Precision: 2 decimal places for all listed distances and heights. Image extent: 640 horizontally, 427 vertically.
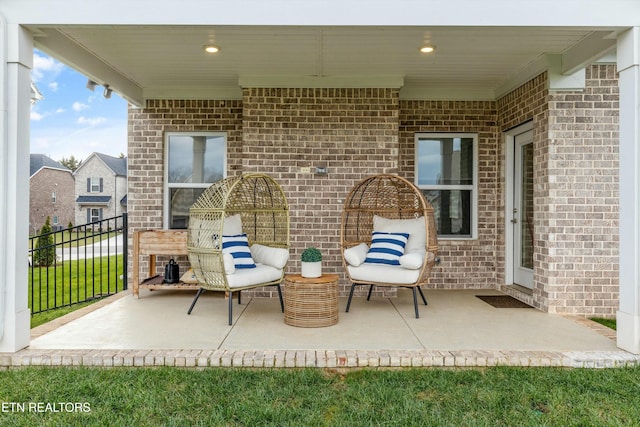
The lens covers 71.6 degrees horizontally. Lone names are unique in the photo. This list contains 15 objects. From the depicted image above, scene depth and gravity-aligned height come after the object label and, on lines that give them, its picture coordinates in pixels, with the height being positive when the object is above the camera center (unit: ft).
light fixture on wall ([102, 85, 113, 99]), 17.78 +4.89
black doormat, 16.44 -3.39
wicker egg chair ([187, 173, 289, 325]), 13.80 -0.71
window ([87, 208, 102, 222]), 94.43 -0.24
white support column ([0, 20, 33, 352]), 10.41 +0.66
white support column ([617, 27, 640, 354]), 10.76 +0.51
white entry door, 17.95 +0.14
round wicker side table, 13.14 -2.68
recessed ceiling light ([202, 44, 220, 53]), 14.69 +5.51
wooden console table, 17.71 -1.30
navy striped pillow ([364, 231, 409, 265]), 15.64 -1.24
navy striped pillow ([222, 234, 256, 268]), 14.87 -1.27
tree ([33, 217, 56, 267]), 36.39 -3.31
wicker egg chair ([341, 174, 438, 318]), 14.70 -0.57
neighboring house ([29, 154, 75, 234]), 88.08 +4.09
